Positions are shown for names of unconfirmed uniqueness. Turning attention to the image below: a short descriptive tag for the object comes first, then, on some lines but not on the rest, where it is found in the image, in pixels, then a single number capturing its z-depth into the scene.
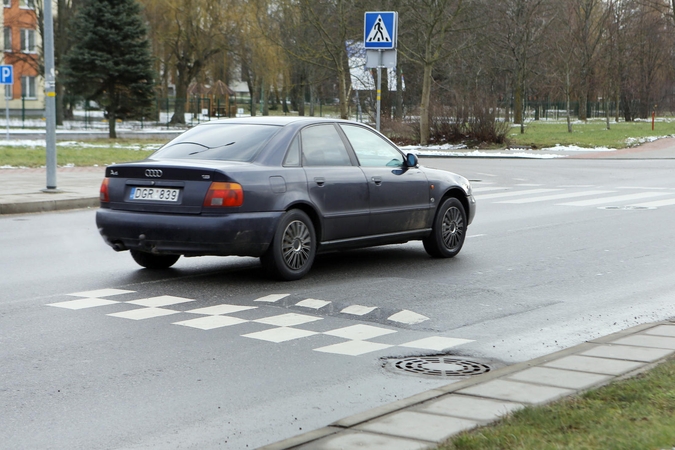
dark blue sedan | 8.90
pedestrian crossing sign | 21.31
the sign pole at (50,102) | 18.02
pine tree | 43.41
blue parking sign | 37.84
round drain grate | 6.14
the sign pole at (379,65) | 21.55
